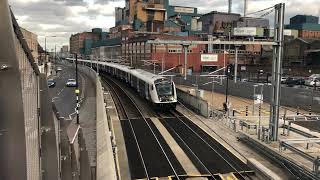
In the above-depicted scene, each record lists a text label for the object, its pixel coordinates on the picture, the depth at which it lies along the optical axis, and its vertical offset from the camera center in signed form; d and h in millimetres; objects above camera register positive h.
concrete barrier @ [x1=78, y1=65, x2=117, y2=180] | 10977 -3349
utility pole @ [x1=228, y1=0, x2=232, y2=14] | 136712 +20863
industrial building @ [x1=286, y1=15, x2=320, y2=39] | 127688 +13451
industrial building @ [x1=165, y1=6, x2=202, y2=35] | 132625 +16588
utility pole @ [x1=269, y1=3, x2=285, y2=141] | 21308 -671
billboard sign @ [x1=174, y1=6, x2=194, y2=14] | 151875 +21957
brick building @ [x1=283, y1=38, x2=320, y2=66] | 77000 +2428
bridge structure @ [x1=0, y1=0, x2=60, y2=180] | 2789 -358
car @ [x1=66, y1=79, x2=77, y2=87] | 59119 -3686
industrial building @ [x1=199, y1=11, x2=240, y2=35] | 129425 +15645
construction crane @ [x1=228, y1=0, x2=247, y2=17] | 136750 +21030
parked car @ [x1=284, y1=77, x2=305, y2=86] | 60275 -3068
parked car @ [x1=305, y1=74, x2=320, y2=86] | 55425 -2885
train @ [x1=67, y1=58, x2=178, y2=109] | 31453 -2542
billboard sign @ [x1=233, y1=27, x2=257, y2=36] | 75438 +6407
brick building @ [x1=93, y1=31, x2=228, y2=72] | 82812 +1968
